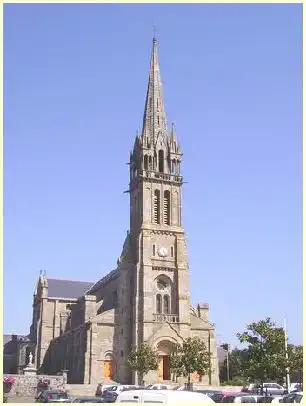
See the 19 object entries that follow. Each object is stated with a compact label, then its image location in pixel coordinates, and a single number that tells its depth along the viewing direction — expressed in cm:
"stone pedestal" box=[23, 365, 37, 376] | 5788
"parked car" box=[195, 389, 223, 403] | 3472
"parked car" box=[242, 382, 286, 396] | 4281
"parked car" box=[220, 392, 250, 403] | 3359
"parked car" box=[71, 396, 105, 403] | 2792
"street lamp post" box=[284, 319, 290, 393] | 4086
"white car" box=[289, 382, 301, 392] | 4809
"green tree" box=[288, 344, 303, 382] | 4104
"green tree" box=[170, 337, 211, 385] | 5347
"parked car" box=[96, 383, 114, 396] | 4972
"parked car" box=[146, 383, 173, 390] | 4185
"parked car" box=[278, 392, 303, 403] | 2760
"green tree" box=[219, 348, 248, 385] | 7256
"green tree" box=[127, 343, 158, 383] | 5725
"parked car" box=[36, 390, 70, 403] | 3497
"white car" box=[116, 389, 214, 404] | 1978
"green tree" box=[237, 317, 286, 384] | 3962
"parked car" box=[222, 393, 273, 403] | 3006
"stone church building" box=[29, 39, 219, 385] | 6366
